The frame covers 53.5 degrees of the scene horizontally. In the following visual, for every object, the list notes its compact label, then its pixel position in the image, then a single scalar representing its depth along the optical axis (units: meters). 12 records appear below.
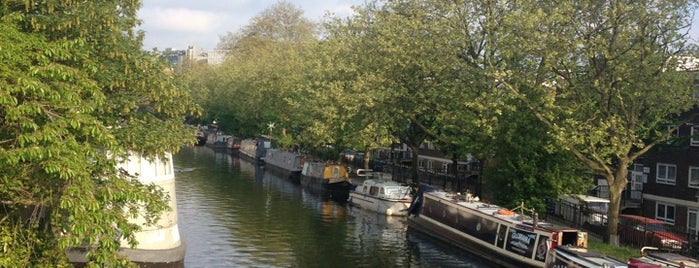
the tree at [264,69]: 82.19
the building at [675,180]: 41.50
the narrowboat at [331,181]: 60.44
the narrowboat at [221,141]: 113.47
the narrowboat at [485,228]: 29.97
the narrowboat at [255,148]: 93.54
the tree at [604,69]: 30.30
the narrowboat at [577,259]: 24.53
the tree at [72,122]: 13.61
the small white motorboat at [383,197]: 48.38
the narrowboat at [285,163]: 73.38
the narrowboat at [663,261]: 22.73
